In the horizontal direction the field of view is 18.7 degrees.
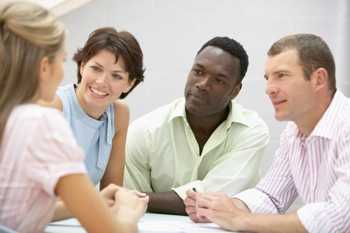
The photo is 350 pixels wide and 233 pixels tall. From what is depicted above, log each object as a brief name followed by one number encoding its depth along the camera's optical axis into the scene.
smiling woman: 2.85
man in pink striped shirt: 2.53
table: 2.45
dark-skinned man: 3.06
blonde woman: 2.06
